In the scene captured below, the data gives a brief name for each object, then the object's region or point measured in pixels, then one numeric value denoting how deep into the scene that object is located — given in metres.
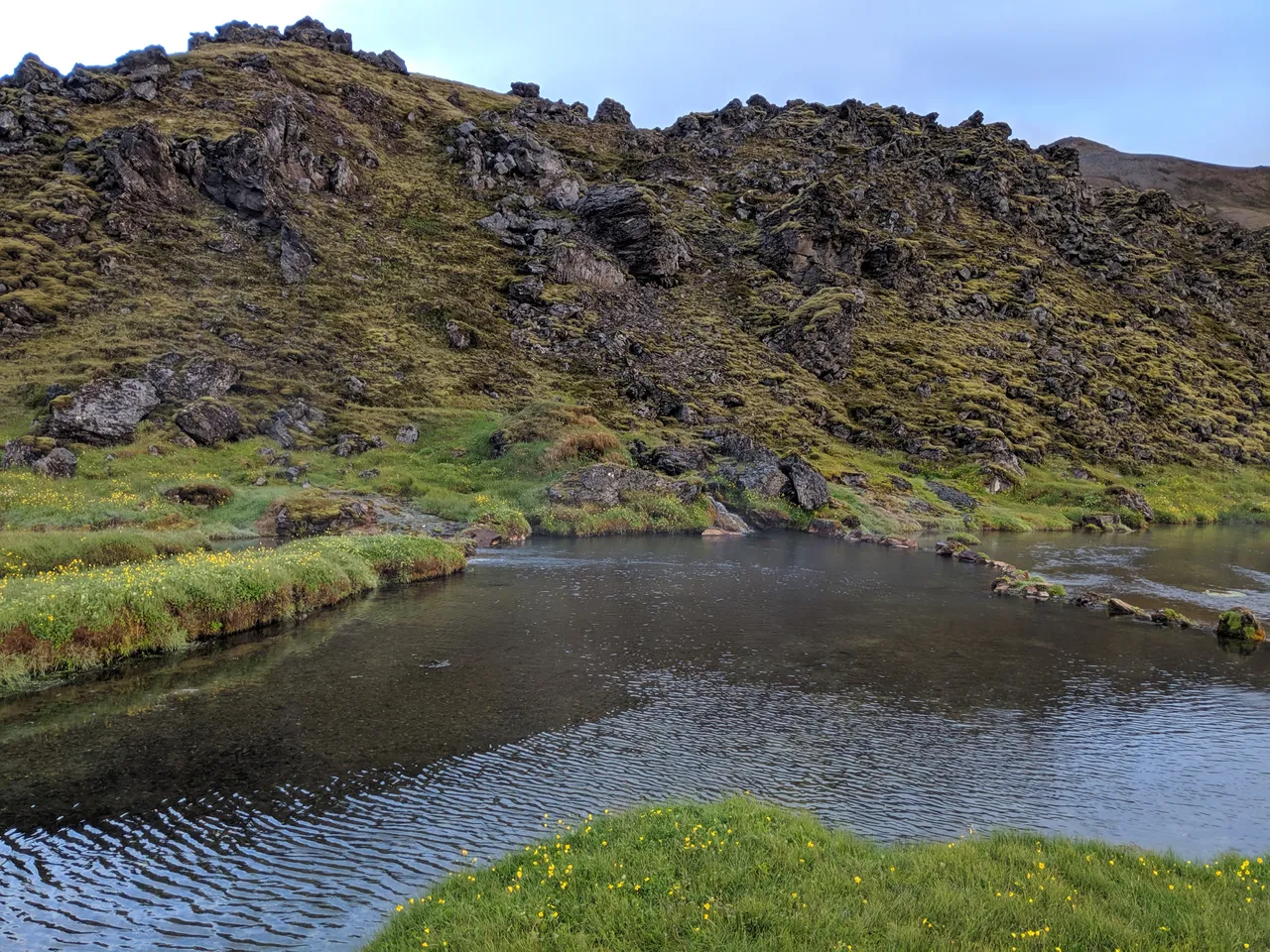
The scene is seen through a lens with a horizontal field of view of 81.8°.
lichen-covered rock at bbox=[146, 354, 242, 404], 67.25
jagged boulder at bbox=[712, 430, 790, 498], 72.88
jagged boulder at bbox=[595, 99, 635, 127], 194.75
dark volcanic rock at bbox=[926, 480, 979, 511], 84.28
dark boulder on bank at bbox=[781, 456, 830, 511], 72.31
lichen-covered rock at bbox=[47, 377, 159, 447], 57.66
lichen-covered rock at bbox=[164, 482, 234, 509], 50.41
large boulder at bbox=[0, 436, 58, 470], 52.38
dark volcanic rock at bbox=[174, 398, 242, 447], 62.09
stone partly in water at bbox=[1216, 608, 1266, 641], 32.28
